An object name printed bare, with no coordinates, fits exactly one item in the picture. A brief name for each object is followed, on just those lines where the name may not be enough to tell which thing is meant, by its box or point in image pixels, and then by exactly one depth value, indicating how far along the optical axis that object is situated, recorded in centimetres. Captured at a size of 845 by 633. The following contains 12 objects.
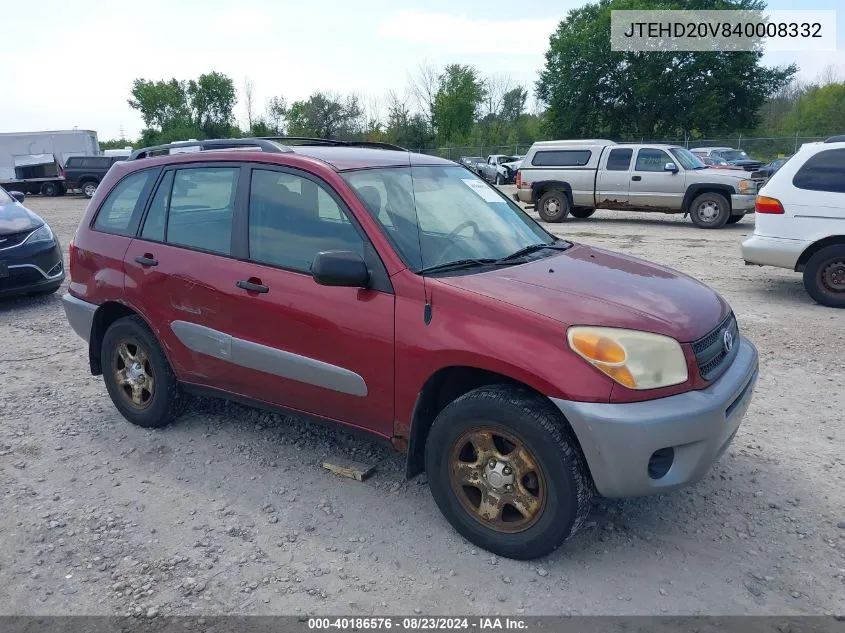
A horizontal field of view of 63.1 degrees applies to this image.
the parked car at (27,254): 786
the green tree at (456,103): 5659
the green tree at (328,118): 5794
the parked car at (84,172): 2944
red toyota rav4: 285
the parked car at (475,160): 3878
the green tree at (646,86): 4619
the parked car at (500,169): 3569
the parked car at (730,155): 2458
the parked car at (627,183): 1501
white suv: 745
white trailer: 3095
